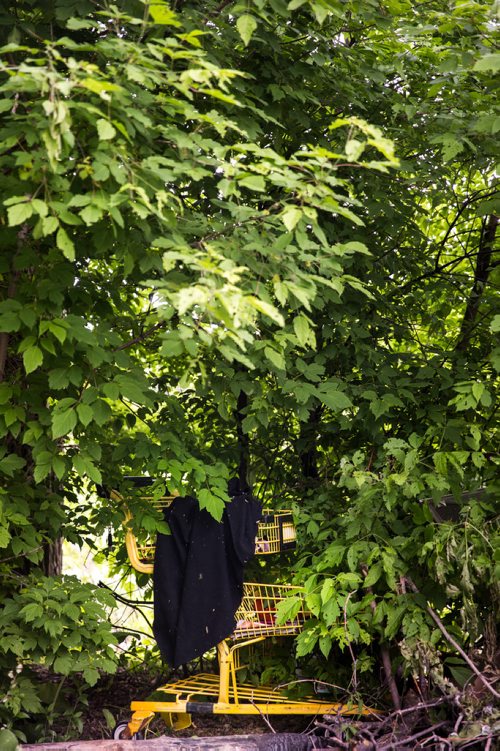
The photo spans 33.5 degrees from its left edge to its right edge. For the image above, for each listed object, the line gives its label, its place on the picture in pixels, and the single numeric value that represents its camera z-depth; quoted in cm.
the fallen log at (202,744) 342
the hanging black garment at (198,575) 380
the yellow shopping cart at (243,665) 371
